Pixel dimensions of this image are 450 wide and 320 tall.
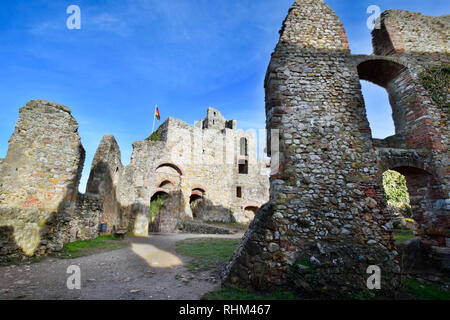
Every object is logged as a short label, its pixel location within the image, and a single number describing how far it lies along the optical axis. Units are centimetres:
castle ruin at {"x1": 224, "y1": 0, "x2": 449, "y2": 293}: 358
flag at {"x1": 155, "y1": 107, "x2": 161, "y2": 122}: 1928
